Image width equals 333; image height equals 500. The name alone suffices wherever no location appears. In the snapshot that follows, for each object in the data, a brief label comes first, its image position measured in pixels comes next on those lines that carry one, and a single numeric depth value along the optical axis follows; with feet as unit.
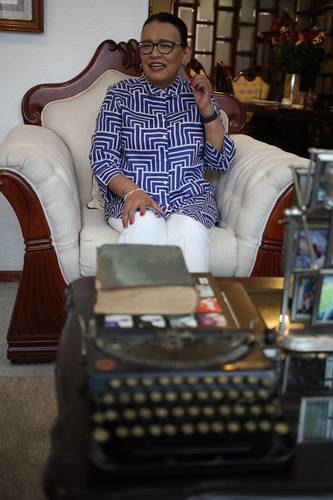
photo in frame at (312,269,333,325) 3.70
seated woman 6.49
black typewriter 2.60
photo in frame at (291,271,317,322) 3.79
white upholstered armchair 6.04
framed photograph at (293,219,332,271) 3.62
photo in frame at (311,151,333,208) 3.50
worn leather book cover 3.43
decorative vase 16.39
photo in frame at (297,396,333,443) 3.05
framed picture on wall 7.71
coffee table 2.45
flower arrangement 15.33
